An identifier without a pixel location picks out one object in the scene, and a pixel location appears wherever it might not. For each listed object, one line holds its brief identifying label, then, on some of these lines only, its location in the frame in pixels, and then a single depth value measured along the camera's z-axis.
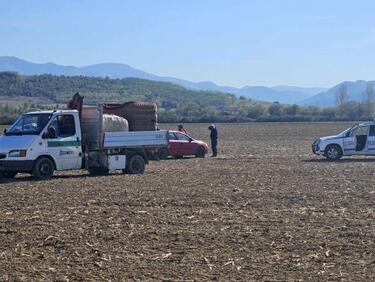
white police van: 33.78
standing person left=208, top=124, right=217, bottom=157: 38.06
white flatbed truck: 23.41
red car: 35.88
